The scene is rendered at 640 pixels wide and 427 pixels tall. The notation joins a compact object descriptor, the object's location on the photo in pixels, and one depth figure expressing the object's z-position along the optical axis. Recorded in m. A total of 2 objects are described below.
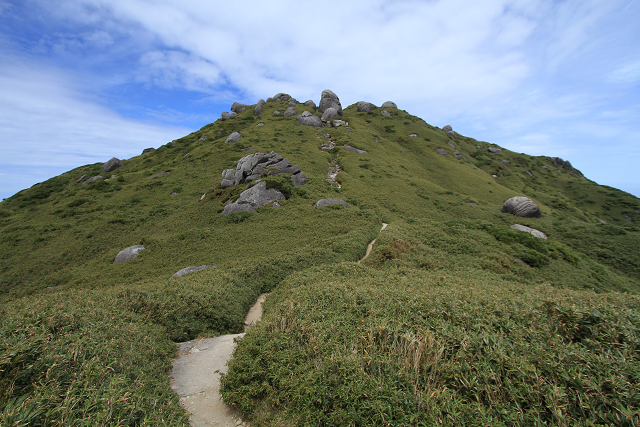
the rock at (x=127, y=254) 25.34
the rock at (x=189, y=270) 20.21
